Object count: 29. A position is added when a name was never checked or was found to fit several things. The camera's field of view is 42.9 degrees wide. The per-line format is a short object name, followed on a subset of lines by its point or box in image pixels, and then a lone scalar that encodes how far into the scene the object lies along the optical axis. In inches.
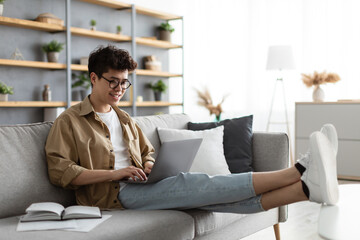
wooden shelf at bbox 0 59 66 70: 160.9
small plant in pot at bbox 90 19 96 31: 193.3
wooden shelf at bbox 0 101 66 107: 160.4
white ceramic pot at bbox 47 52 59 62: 177.8
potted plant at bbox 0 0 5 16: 159.5
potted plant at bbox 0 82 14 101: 161.9
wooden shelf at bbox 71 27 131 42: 183.9
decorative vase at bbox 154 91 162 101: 227.2
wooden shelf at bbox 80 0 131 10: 195.8
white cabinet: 201.8
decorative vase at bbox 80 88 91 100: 192.7
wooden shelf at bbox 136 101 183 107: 209.3
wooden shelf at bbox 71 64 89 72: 182.9
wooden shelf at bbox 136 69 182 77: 210.4
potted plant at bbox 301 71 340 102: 216.1
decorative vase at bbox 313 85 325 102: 216.7
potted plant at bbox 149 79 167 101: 226.7
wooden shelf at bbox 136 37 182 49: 212.3
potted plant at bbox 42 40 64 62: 177.5
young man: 74.6
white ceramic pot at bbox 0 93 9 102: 161.9
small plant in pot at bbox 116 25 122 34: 203.9
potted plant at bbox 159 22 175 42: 229.8
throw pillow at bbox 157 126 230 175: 108.0
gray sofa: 68.0
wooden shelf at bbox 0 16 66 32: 160.7
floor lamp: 227.9
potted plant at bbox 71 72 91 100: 190.2
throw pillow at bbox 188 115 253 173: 115.8
